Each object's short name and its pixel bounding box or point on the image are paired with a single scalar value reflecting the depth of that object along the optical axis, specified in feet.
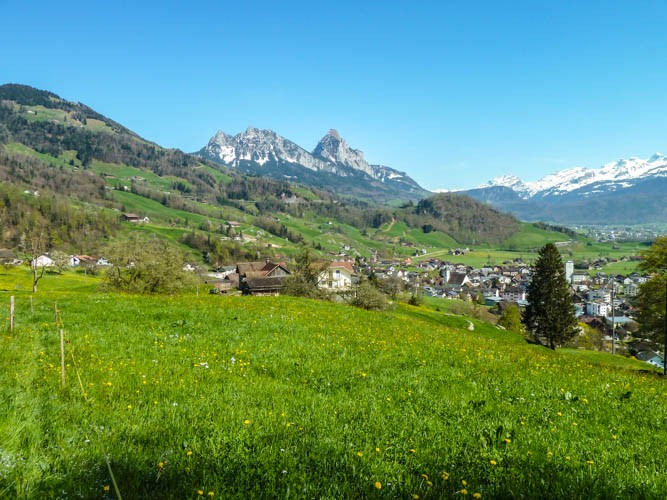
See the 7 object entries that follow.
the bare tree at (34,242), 236.22
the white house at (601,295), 588.34
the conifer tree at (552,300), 211.61
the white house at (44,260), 483.92
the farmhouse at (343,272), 434.30
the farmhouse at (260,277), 399.44
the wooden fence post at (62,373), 27.73
